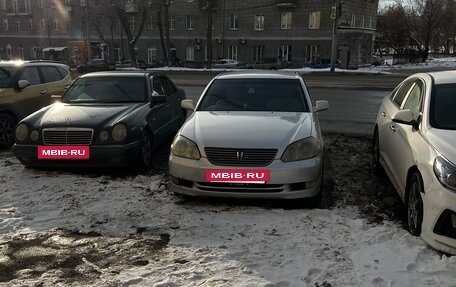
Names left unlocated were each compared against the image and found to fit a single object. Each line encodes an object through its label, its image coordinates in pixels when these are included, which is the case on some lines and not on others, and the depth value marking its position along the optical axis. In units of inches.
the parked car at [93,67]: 1583.4
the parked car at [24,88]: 325.1
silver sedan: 183.5
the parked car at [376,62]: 2001.2
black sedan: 235.9
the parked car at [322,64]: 1672.2
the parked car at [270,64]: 1725.4
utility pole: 1226.1
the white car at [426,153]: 141.1
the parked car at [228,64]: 1758.1
